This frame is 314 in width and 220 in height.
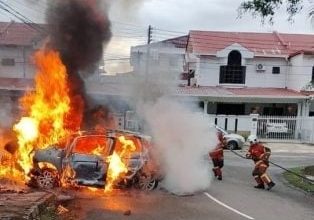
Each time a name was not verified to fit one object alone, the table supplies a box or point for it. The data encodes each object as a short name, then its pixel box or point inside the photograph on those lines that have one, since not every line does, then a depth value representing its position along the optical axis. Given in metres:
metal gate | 30.77
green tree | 17.36
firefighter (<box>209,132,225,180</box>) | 15.39
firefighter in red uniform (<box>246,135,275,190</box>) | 14.91
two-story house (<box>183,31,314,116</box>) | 33.31
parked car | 26.69
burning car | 12.27
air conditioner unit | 34.47
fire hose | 16.56
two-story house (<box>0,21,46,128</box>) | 30.50
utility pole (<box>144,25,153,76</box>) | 32.56
